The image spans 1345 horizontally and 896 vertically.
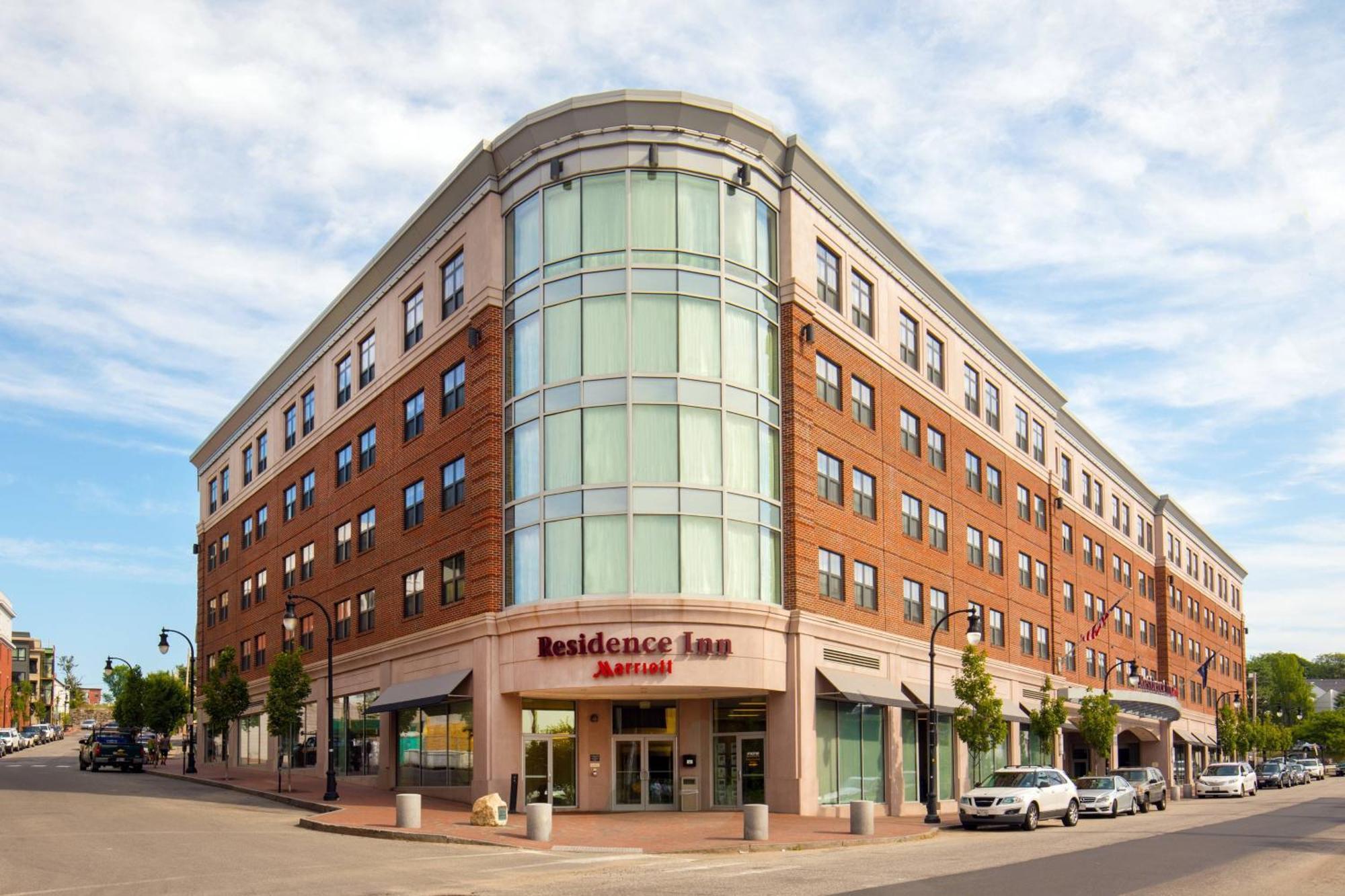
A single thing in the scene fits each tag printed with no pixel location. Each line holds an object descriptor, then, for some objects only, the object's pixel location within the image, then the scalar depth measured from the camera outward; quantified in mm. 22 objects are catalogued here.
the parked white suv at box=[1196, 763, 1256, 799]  62344
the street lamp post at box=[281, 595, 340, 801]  38116
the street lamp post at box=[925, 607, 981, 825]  35500
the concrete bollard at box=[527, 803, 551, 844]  28766
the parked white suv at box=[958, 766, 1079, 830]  34969
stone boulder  31609
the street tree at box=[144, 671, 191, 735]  93000
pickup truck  58438
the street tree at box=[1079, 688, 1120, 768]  58469
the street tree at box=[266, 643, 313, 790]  46031
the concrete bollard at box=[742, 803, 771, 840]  29000
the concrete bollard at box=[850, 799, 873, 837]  31364
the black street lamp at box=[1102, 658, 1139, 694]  63441
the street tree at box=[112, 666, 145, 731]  97438
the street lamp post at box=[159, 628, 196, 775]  57438
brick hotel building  36438
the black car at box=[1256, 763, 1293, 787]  78625
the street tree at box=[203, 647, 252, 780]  54781
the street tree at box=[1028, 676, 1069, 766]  53750
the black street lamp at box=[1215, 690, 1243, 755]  95125
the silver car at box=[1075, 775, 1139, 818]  42188
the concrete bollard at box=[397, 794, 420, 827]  30562
